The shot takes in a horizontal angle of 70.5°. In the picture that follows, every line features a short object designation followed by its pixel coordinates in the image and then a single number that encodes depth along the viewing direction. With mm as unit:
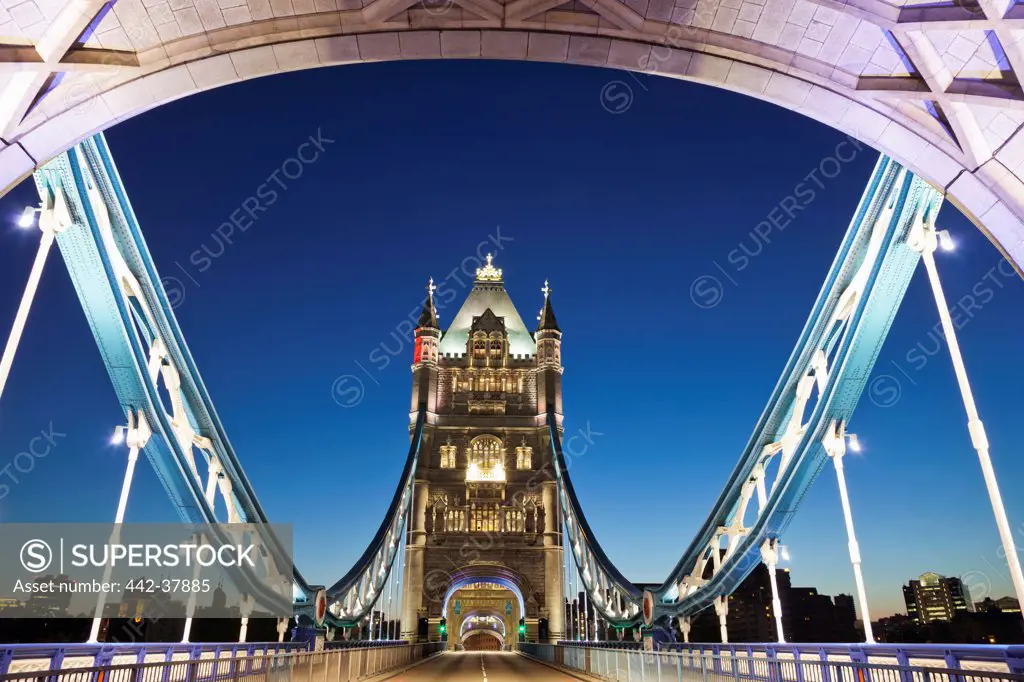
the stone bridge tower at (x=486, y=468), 44281
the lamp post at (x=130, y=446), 12516
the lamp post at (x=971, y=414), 8031
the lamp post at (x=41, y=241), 8734
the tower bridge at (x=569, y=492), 9484
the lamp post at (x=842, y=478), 13562
